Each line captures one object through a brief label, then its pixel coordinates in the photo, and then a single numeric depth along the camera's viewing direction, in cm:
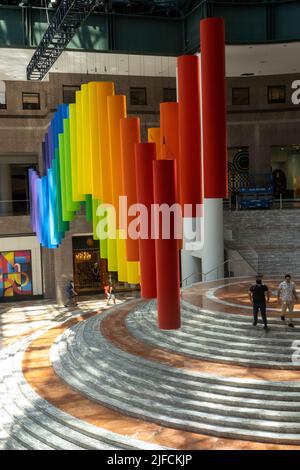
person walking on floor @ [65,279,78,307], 2753
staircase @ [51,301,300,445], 1078
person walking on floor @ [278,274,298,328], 1393
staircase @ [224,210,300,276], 2405
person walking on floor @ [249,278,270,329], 1361
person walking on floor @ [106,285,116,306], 2689
